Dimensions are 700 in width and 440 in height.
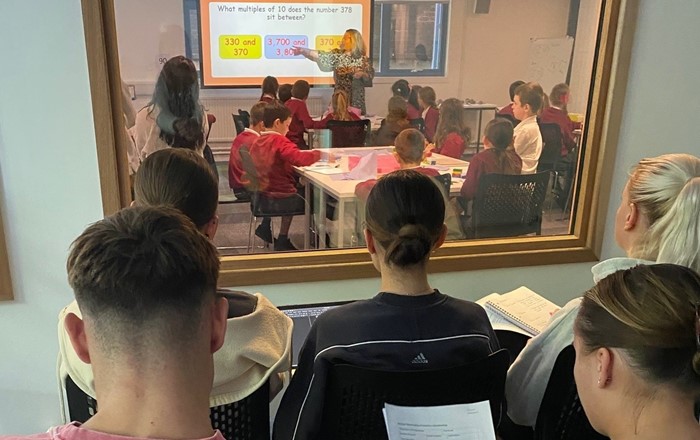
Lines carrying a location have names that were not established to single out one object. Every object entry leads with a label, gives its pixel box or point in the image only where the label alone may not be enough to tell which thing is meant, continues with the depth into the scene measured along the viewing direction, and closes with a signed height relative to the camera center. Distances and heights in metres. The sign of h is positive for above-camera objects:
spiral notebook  1.66 -0.71
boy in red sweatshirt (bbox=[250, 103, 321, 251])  3.12 -0.57
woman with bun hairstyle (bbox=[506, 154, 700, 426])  1.32 -0.40
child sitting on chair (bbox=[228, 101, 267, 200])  3.12 -0.53
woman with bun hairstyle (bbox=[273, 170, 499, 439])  1.14 -0.51
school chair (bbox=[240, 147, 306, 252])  3.05 -0.73
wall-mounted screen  3.42 +0.13
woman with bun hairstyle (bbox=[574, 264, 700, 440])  0.86 -0.42
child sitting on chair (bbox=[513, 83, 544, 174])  3.14 -0.34
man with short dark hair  0.65 -0.30
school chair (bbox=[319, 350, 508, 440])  1.06 -0.59
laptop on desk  1.48 -0.67
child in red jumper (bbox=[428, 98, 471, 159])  3.45 -0.43
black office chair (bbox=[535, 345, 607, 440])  1.19 -0.69
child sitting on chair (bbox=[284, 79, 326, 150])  3.45 -0.35
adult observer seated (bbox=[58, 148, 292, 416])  1.11 -0.51
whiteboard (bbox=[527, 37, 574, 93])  3.61 +0.03
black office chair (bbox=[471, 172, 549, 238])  2.66 -0.63
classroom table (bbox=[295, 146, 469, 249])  2.84 -0.63
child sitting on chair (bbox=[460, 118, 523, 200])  2.90 -0.47
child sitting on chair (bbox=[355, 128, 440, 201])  3.15 -0.47
